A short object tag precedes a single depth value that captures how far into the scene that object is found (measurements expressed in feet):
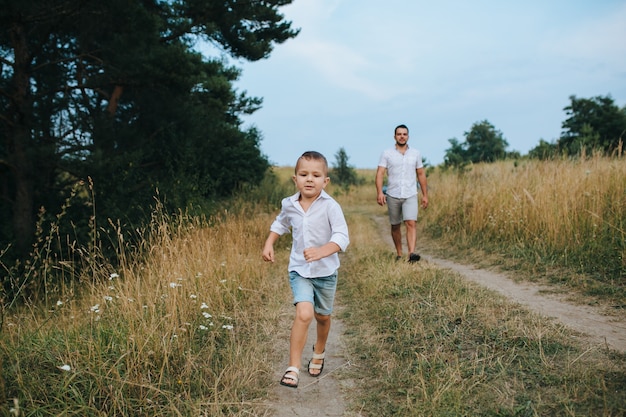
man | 23.95
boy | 10.91
